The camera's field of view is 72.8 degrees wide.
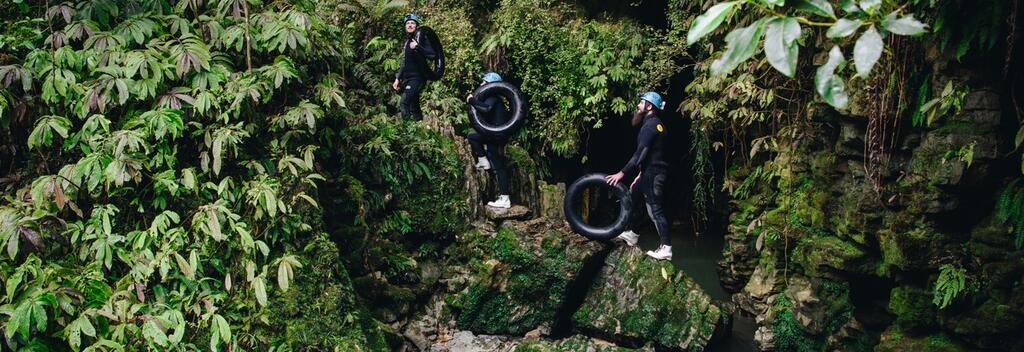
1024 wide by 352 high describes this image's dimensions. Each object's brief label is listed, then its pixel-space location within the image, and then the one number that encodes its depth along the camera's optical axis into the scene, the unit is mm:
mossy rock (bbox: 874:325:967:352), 5824
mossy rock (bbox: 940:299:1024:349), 5289
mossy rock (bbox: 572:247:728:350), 7348
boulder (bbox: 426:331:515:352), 7137
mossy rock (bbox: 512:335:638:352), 7055
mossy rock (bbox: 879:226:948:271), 5852
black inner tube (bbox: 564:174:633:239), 7324
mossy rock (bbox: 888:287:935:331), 5992
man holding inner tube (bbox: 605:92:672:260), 7012
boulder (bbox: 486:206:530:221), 7707
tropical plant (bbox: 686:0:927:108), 1959
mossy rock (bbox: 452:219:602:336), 7344
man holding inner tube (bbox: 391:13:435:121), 7594
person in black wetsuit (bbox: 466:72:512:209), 7590
